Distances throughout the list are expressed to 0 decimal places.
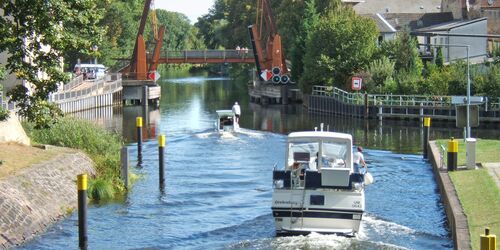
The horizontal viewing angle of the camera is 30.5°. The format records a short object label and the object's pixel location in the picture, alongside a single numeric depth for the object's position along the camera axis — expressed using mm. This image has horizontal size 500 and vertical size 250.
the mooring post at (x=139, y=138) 46469
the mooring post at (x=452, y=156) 35688
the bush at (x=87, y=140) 38719
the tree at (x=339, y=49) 83500
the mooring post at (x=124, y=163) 36344
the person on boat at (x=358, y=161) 31475
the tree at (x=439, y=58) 87675
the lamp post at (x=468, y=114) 39319
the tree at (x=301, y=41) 95938
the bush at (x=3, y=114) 29969
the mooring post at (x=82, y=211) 26834
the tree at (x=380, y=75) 77312
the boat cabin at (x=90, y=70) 102912
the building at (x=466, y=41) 98312
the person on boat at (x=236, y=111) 58772
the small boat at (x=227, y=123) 58500
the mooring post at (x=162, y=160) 38812
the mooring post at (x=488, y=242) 18469
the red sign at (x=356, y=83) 76875
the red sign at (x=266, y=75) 98312
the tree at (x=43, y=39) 29984
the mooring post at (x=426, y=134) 49259
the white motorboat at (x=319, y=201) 27375
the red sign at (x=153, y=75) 97912
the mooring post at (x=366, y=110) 73312
